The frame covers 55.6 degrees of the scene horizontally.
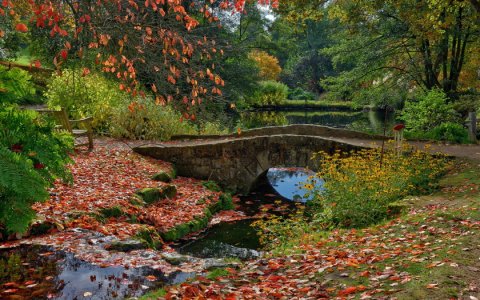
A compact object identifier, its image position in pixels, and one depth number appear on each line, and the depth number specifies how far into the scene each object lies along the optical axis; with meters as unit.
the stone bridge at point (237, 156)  13.57
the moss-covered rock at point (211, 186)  13.06
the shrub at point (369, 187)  8.26
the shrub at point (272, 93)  39.00
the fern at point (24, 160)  3.94
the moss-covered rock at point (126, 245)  6.23
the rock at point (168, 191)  10.80
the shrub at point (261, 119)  28.39
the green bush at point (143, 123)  15.14
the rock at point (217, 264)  5.85
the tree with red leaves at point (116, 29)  4.88
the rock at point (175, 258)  6.10
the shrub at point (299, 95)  47.96
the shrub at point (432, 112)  15.25
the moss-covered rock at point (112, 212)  8.16
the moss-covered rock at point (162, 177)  11.80
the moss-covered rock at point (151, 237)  7.53
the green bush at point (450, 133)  13.84
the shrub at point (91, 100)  15.82
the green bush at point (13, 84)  4.57
